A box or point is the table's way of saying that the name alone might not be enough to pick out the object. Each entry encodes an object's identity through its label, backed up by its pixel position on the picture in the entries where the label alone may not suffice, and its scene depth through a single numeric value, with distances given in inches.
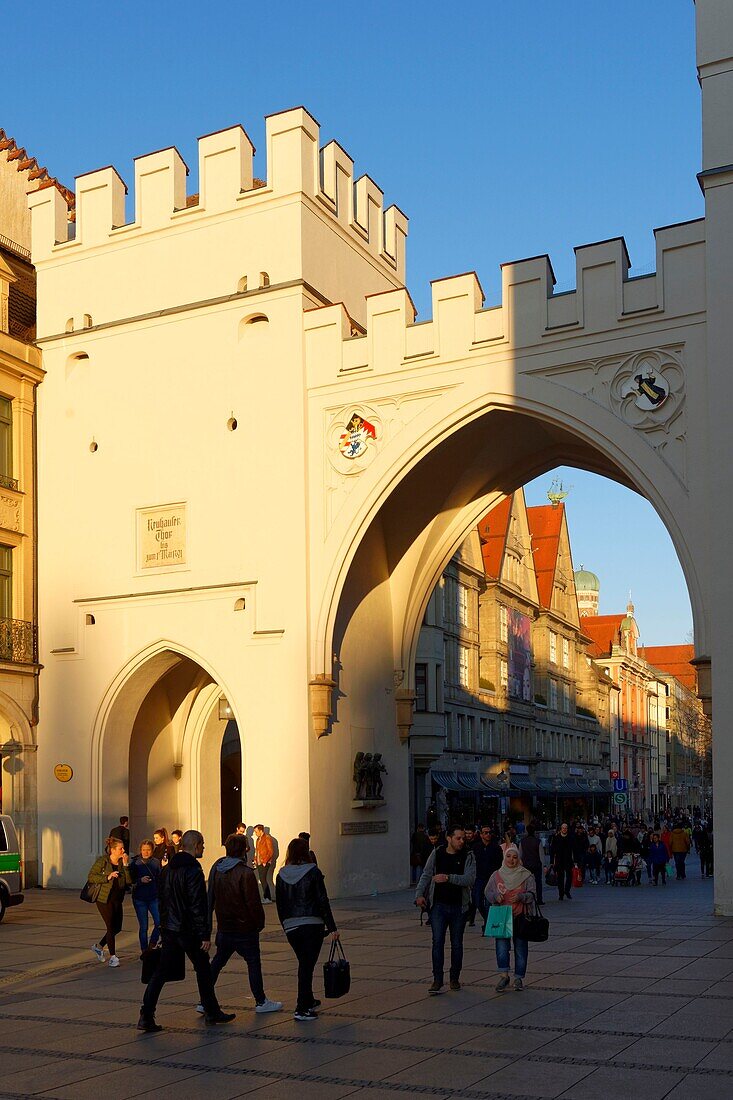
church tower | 4980.3
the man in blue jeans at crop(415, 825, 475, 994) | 470.6
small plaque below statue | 983.6
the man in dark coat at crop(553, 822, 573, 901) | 959.0
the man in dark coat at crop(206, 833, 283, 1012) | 419.2
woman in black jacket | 420.5
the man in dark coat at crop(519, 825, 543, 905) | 766.5
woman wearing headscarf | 471.2
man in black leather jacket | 404.8
